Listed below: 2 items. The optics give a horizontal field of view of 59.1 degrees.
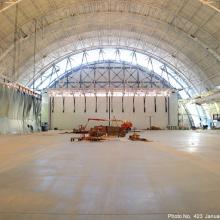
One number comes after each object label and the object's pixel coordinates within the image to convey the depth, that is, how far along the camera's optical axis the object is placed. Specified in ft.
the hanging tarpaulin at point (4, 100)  62.55
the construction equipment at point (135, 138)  44.02
